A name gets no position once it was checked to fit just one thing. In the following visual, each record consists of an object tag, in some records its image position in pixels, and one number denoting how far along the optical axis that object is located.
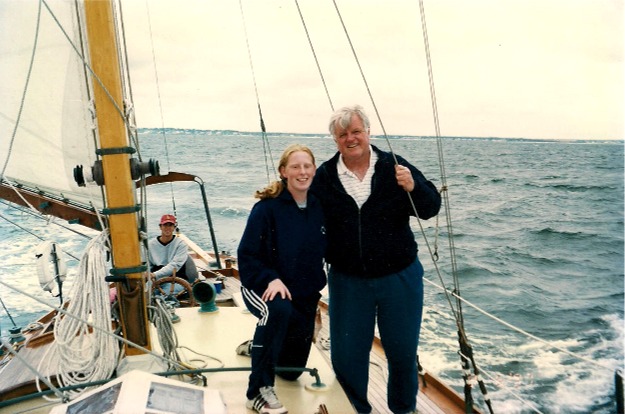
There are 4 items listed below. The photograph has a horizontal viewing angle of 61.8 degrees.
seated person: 4.99
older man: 2.42
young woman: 2.41
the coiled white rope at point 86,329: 2.56
